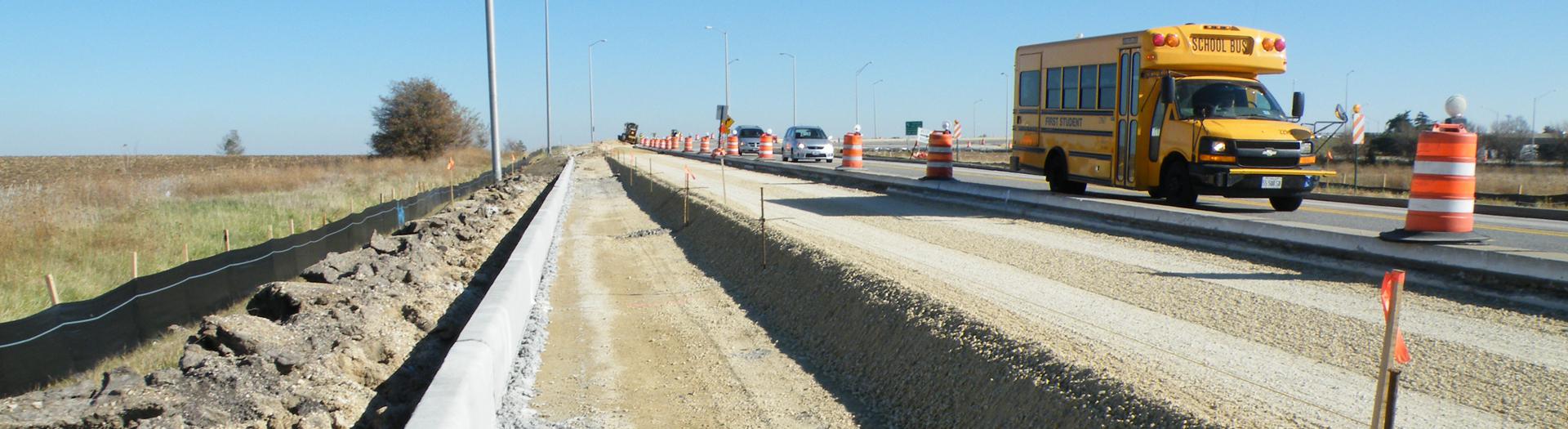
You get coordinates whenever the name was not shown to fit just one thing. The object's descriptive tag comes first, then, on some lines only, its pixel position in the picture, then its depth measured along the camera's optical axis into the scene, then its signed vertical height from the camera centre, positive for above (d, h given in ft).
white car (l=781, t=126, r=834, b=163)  132.16 -1.10
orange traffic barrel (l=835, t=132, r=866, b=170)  97.92 -1.55
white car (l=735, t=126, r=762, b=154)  171.01 -0.32
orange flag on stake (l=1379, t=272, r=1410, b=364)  11.03 -1.76
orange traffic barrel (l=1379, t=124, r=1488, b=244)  29.94 -1.56
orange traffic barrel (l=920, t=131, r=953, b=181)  68.28 -1.45
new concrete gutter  15.92 -4.01
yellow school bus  46.78 +0.87
